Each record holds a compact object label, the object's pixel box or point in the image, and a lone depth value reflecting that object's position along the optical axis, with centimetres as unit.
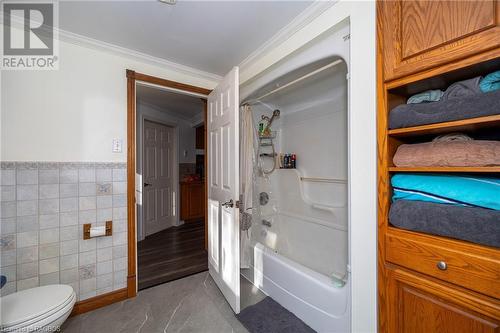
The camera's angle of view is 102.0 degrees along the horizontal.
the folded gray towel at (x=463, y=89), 78
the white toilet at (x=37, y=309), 113
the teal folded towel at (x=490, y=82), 74
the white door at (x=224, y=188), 172
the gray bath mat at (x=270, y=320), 153
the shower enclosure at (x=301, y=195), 155
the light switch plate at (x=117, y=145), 195
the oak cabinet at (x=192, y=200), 442
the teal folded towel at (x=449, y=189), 72
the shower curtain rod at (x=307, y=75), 147
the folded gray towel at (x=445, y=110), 70
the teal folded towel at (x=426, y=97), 91
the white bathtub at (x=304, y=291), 136
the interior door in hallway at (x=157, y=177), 367
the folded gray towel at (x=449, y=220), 69
